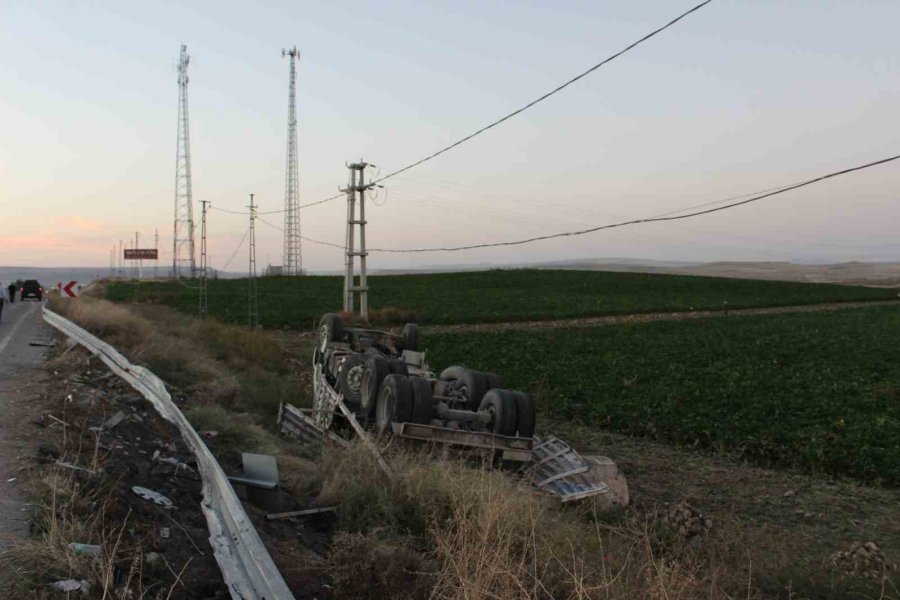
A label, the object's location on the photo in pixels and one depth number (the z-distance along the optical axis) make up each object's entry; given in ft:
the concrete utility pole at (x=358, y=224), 95.86
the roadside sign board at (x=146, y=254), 468.63
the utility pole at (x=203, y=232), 111.34
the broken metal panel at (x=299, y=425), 32.84
